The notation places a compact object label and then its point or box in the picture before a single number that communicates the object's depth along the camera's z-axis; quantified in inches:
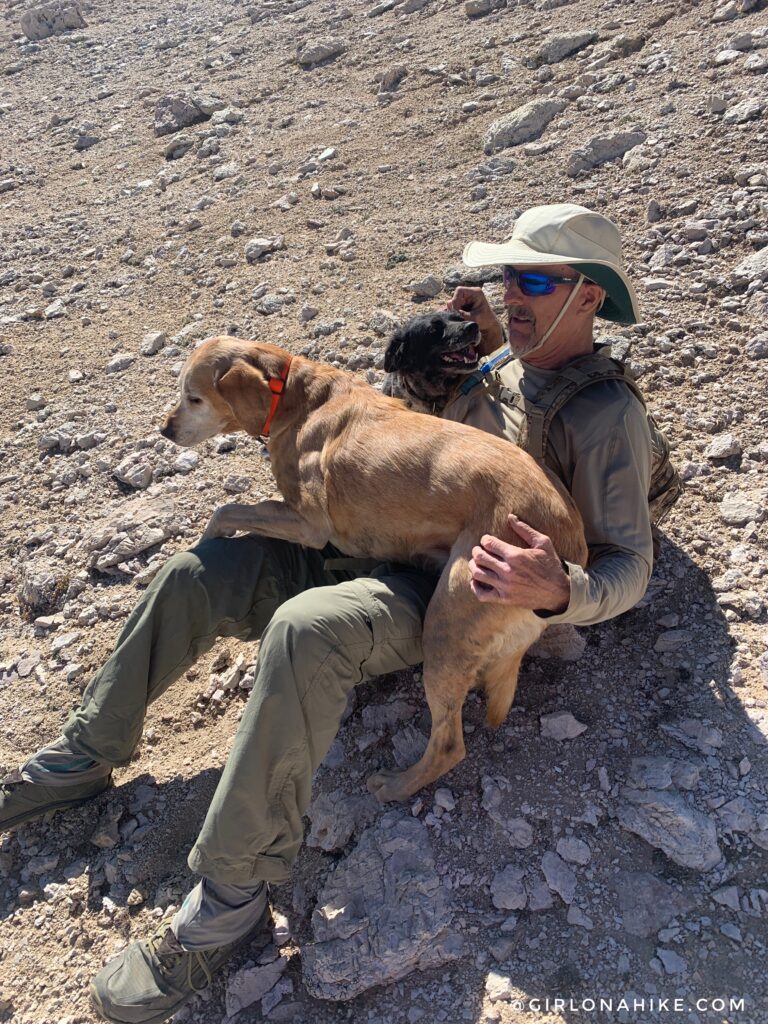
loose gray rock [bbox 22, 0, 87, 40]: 634.8
